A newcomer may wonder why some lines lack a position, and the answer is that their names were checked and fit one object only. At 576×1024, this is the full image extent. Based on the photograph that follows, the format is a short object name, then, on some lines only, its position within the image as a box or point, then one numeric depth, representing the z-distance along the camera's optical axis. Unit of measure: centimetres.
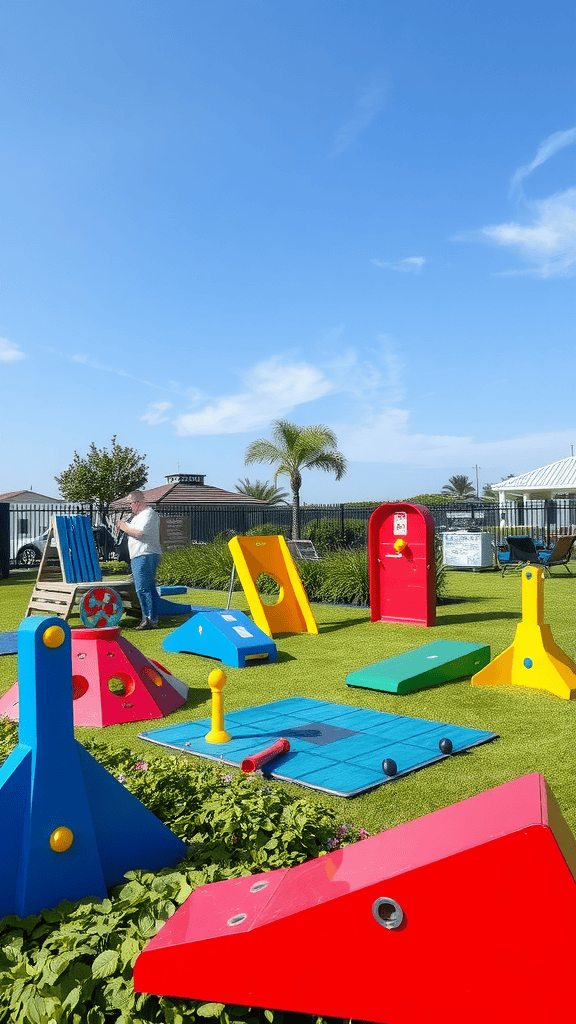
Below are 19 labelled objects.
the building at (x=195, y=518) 2309
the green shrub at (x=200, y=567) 1648
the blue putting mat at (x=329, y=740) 443
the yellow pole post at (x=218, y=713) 498
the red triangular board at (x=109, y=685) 575
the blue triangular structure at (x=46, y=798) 246
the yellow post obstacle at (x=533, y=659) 630
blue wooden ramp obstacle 776
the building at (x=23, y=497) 4590
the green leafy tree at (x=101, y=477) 3094
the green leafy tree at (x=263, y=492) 4641
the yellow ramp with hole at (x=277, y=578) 966
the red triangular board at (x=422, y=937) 178
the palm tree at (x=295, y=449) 2819
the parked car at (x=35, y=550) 2239
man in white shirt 950
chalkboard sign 2277
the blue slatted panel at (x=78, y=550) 1020
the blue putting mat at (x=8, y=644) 859
